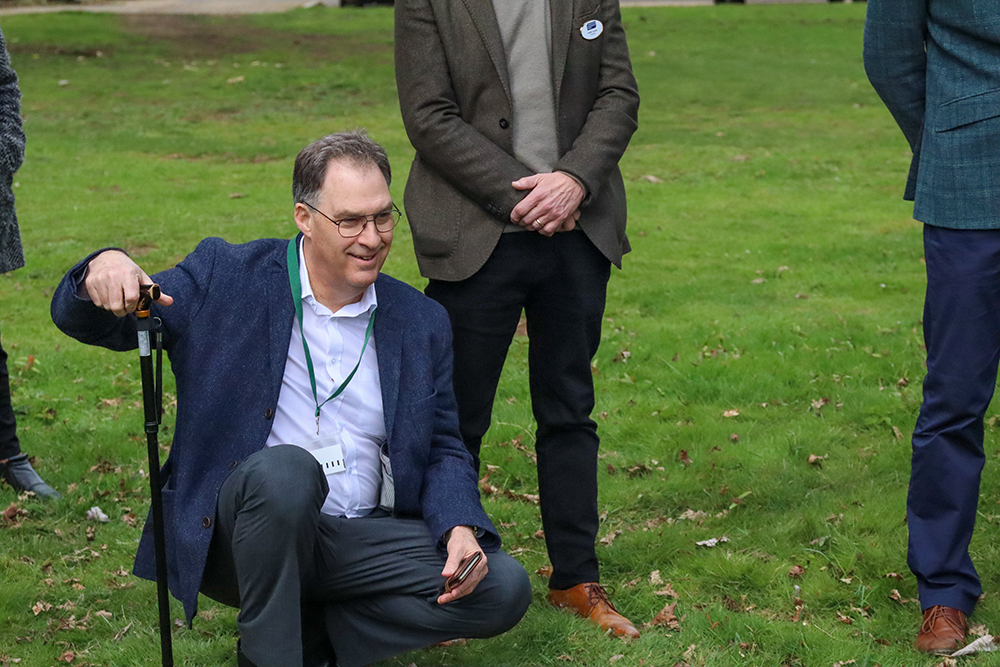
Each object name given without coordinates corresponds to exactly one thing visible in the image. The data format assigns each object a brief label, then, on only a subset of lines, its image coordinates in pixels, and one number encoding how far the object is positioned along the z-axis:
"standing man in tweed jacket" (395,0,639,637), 3.91
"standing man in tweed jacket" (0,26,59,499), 5.06
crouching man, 3.25
